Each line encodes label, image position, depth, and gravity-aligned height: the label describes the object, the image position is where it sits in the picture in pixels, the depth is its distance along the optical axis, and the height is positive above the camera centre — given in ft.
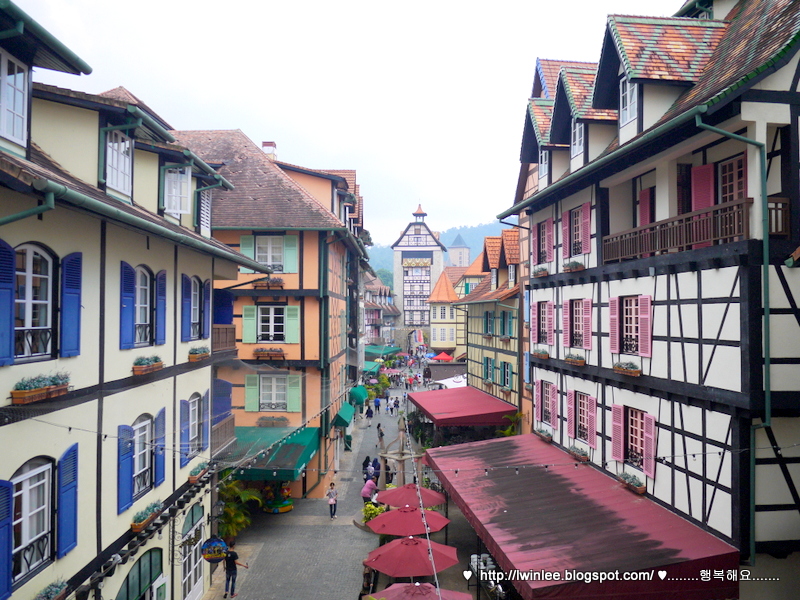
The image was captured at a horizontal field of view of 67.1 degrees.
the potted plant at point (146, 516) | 35.86 -12.71
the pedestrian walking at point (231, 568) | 49.73 -21.36
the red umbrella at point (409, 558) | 43.33 -18.51
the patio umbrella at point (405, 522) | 50.03 -18.18
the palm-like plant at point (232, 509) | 57.16 -19.55
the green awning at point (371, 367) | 157.99 -15.58
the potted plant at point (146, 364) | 36.16 -3.34
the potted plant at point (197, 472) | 45.97 -12.74
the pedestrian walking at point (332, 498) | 69.88 -22.03
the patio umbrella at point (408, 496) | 56.80 -18.04
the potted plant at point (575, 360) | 51.17 -4.42
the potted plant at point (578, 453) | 50.78 -12.48
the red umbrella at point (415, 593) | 39.58 -18.85
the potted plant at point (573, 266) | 51.39 +3.64
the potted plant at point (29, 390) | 24.25 -3.25
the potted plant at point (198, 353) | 45.88 -3.37
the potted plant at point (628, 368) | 41.48 -4.24
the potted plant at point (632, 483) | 41.24 -12.24
